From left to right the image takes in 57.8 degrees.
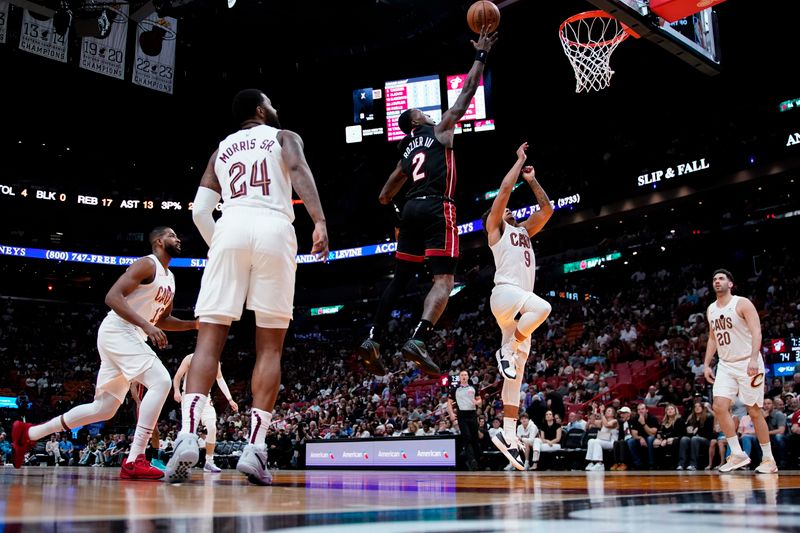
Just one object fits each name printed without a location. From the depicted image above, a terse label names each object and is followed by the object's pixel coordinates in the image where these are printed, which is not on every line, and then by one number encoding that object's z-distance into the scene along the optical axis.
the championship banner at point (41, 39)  19.55
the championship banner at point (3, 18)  19.22
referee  11.42
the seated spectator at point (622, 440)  11.28
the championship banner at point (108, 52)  20.73
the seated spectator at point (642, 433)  11.13
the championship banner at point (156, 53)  21.14
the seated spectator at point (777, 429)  10.09
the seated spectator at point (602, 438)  11.33
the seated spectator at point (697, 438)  10.59
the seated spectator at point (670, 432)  11.04
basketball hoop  12.53
